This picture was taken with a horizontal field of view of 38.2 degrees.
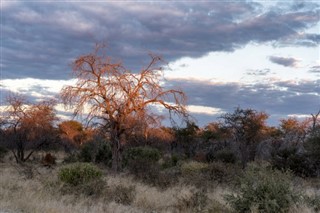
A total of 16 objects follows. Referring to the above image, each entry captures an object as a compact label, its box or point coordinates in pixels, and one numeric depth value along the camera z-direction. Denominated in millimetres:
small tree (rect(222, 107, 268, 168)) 40219
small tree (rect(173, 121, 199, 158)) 53312
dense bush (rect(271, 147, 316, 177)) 28000
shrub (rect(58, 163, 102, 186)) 18516
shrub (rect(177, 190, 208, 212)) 14408
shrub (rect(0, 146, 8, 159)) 39188
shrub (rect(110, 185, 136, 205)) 15805
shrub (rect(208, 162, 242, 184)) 22327
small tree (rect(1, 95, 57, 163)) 36219
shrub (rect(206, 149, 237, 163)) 35803
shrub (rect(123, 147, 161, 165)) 31791
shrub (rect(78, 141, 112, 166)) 32406
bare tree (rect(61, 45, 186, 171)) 23578
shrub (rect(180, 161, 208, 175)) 24372
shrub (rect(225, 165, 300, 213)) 12445
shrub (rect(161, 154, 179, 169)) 32069
